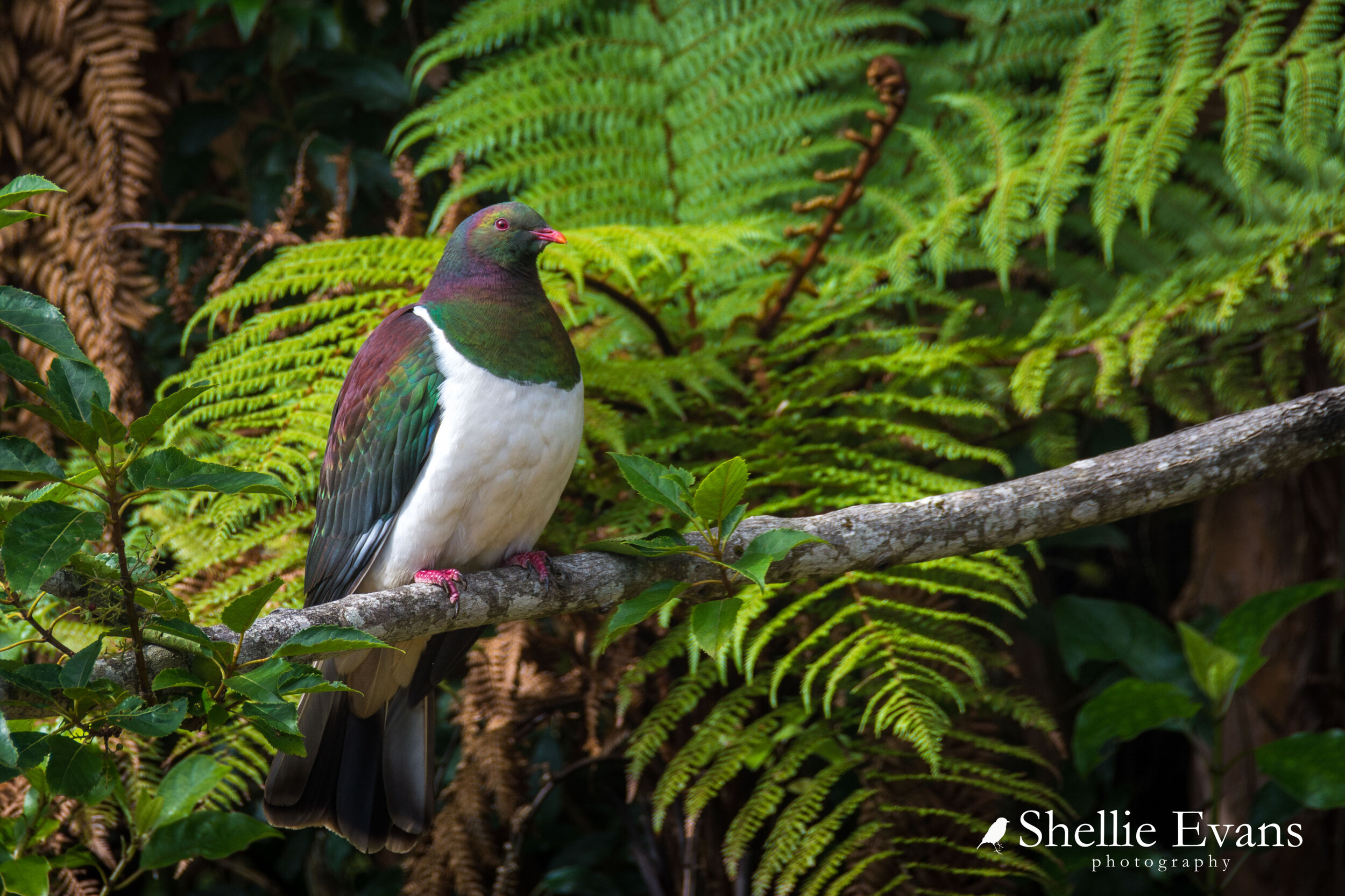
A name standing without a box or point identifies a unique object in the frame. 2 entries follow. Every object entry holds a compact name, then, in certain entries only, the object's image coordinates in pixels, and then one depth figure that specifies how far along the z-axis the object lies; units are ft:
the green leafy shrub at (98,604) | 32.74
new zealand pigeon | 33.68
